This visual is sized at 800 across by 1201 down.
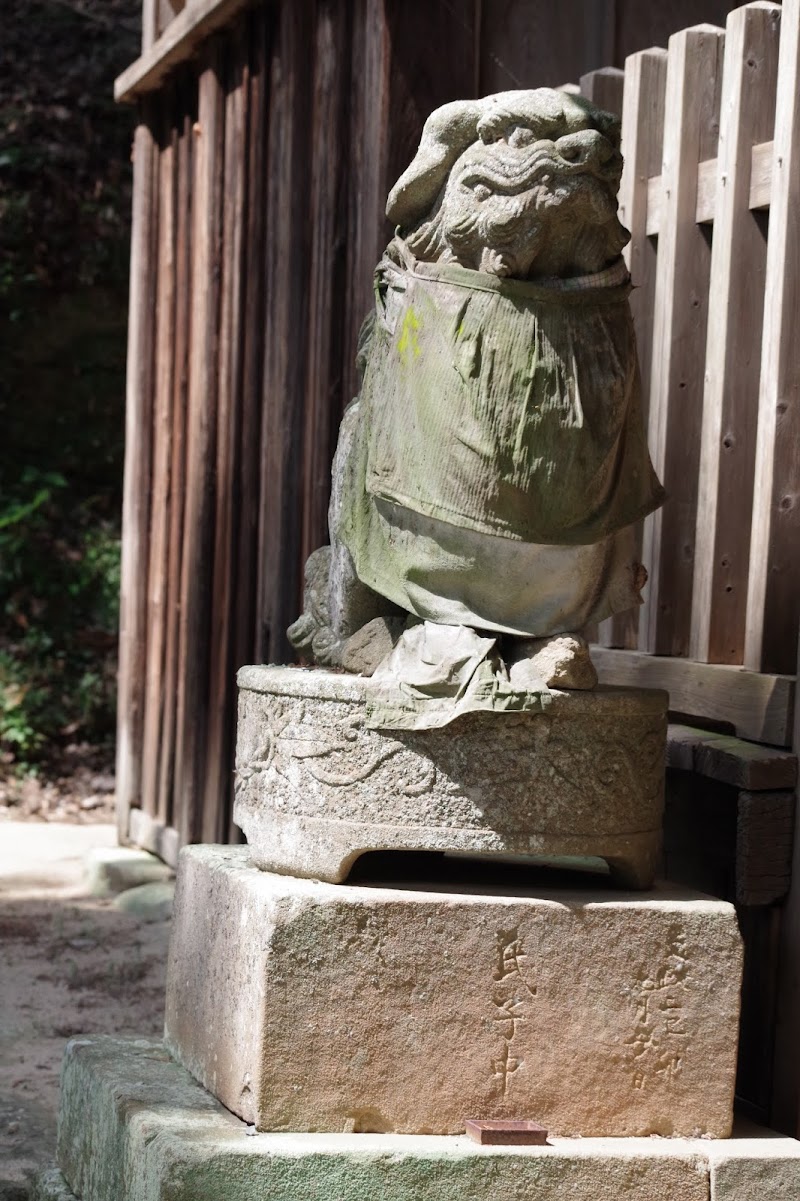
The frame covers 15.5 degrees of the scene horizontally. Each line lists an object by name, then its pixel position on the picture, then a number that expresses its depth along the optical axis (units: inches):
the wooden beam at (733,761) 232.8
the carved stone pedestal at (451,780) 207.3
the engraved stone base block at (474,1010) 203.2
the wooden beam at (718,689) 240.9
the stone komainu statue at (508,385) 205.8
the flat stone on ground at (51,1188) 235.8
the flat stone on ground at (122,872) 467.2
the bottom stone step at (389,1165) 195.4
